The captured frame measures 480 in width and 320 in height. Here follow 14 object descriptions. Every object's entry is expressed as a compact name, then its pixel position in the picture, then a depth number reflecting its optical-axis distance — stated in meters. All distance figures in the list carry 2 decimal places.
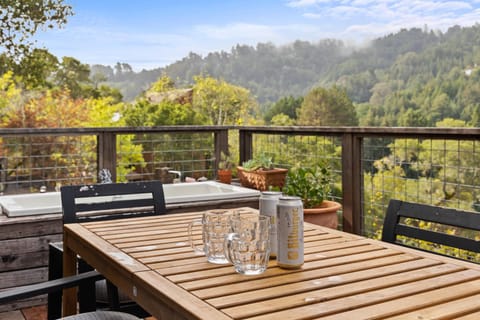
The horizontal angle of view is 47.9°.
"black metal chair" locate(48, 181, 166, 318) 1.91
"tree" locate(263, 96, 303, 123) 13.42
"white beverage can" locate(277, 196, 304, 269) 1.21
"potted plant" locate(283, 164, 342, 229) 3.52
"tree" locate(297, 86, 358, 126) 13.20
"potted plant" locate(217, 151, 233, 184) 4.50
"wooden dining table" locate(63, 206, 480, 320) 0.97
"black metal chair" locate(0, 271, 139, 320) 1.38
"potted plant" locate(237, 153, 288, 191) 4.15
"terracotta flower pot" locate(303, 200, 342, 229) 3.50
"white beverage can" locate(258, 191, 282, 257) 1.29
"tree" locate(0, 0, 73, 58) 9.80
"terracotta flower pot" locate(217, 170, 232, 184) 4.49
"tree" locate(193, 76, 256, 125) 13.23
